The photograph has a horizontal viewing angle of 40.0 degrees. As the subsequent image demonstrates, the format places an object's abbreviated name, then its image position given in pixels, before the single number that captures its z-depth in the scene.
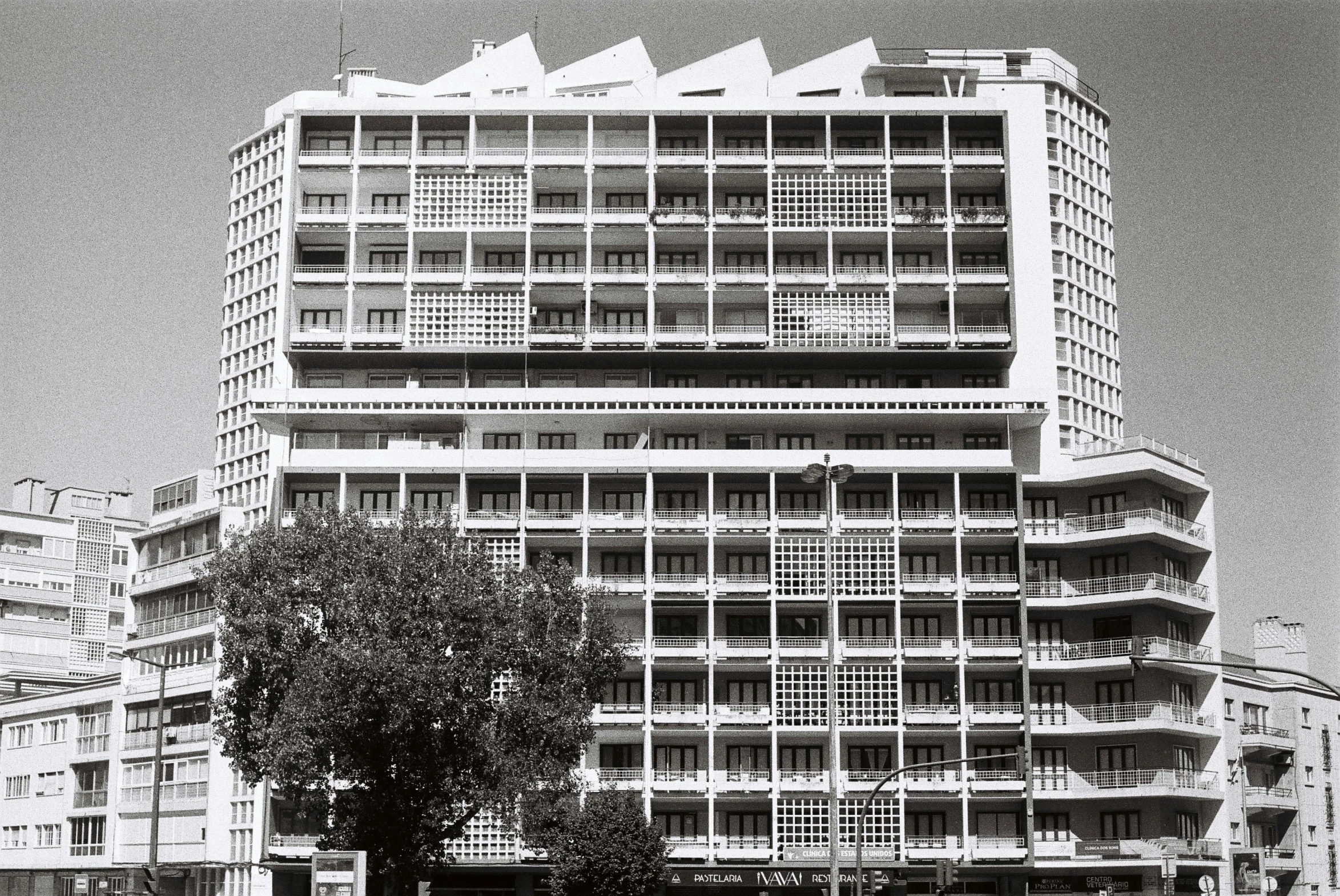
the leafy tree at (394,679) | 63.03
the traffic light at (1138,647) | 91.25
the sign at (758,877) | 87.44
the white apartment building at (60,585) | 137.38
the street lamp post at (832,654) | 57.69
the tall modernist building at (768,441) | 89.75
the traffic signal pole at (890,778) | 64.19
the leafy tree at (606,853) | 76.75
